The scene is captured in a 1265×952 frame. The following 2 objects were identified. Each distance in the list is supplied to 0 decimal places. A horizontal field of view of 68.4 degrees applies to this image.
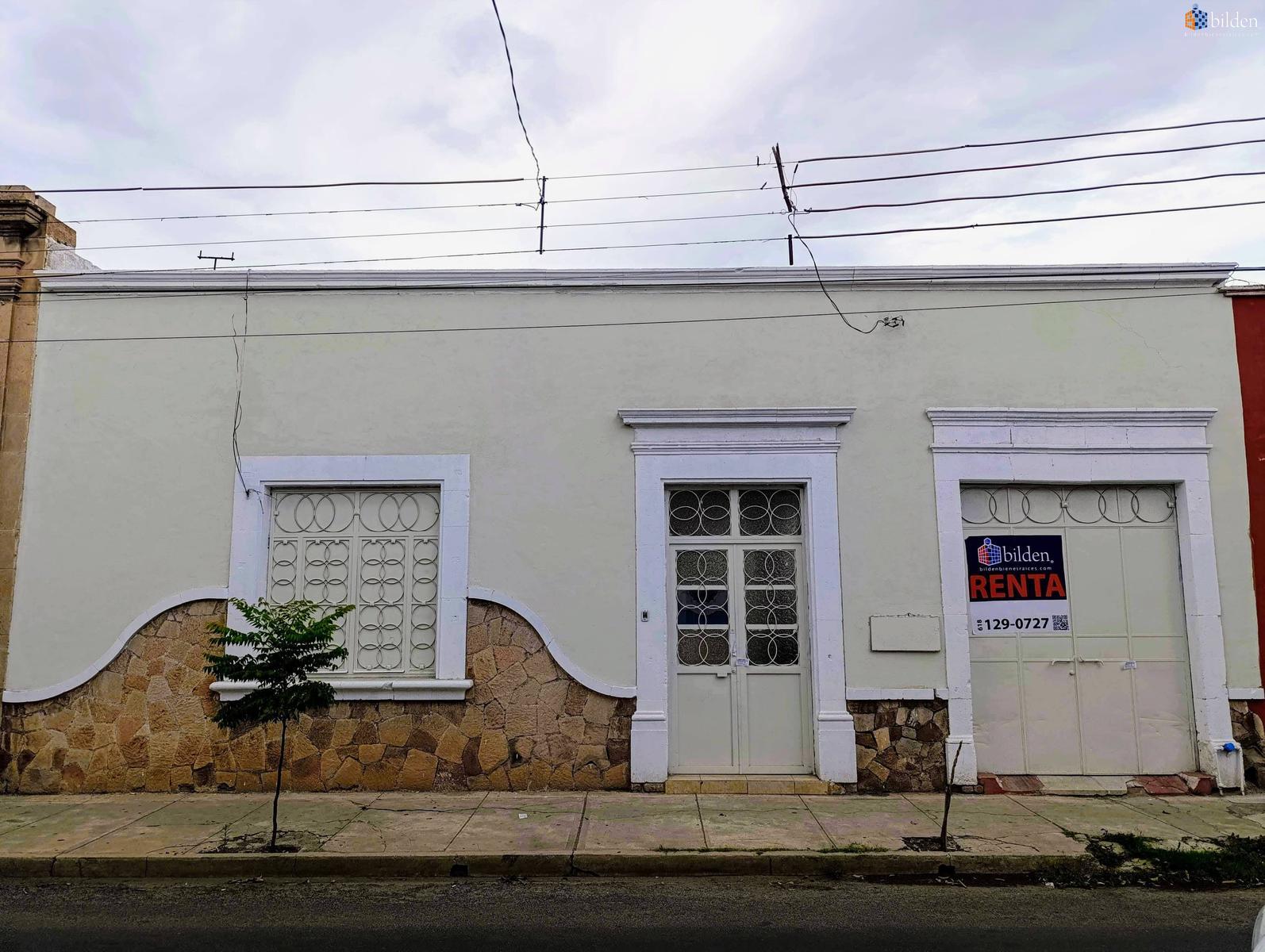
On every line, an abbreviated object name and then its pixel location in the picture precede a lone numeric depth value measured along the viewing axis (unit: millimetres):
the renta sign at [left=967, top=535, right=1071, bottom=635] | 8664
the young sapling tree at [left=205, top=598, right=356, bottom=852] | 6660
